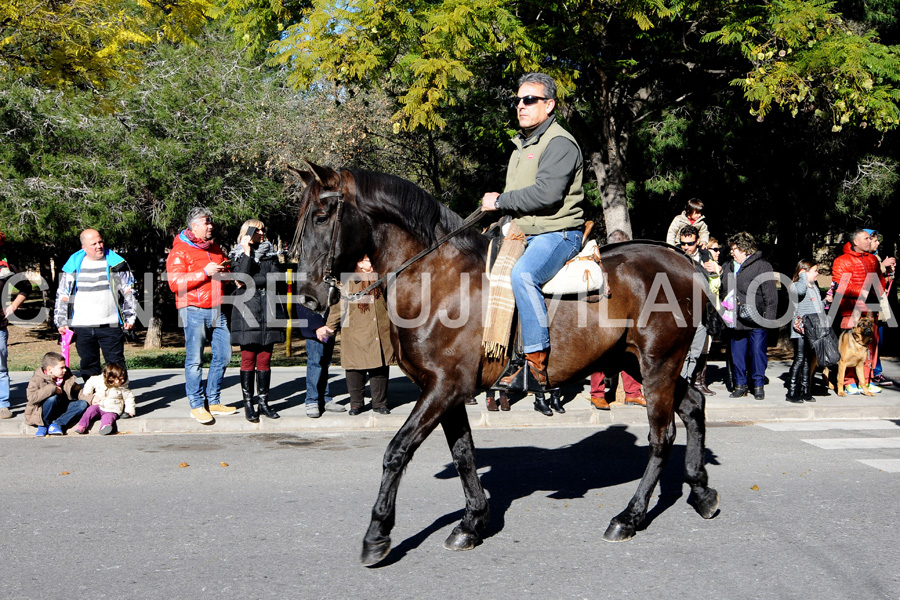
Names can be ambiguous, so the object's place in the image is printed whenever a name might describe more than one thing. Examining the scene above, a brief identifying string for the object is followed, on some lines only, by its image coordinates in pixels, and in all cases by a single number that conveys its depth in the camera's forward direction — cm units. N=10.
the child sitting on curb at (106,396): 915
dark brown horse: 509
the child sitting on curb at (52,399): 901
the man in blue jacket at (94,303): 965
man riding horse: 522
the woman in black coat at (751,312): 1115
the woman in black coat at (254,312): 962
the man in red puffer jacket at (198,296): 935
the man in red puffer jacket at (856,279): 1152
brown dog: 1129
